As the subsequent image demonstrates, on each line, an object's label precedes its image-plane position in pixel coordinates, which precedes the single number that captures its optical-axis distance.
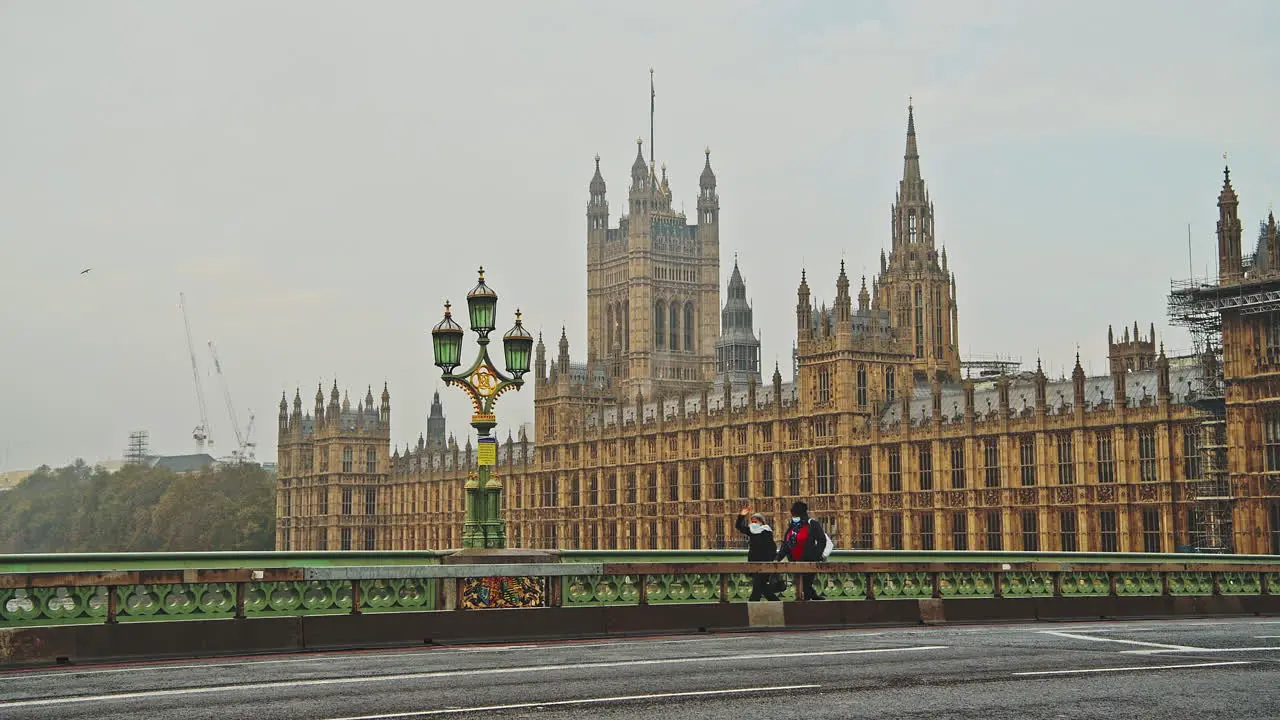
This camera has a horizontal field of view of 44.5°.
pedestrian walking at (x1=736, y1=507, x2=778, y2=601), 25.20
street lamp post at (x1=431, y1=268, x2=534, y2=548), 28.41
